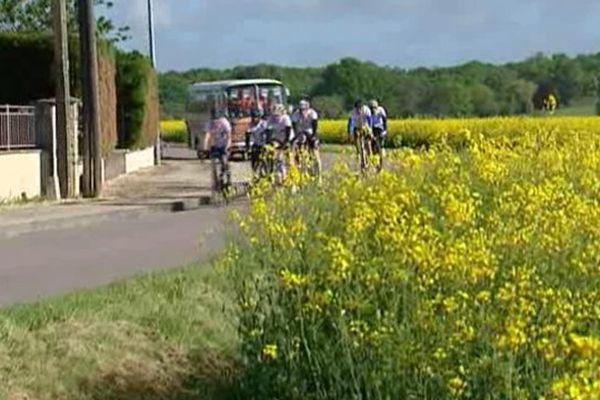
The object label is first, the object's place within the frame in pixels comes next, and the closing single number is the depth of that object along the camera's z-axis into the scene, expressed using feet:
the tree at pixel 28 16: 150.30
